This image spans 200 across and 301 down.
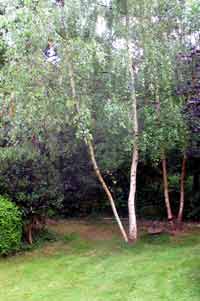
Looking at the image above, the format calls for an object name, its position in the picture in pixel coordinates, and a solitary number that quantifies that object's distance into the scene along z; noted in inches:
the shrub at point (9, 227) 271.6
